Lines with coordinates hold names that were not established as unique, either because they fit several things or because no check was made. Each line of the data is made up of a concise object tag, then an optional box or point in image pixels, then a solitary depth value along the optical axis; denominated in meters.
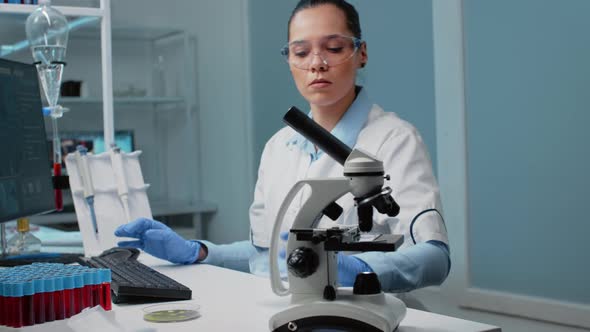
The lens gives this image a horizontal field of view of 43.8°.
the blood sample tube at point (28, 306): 1.06
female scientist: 1.57
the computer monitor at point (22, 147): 1.58
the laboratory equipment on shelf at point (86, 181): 1.92
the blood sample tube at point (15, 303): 1.05
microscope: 0.98
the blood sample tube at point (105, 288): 1.13
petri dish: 1.14
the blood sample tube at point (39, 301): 1.07
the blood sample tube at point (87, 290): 1.11
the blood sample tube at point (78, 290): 1.09
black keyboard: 1.27
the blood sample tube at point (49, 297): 1.07
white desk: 1.07
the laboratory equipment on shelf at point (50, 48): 2.14
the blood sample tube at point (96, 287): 1.12
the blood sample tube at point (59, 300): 1.08
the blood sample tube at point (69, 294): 1.08
